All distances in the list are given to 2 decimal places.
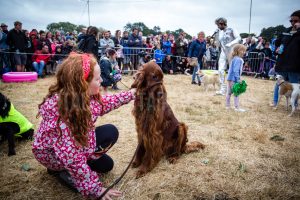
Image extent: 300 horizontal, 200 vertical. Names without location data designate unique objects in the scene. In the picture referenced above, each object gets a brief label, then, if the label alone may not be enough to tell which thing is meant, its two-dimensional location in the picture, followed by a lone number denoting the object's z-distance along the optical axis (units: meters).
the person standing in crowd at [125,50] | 11.68
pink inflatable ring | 8.42
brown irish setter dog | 2.33
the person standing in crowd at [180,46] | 13.27
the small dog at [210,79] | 7.88
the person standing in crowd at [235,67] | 5.22
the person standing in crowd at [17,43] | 8.99
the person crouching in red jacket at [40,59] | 9.91
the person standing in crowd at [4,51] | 9.35
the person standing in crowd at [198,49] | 9.54
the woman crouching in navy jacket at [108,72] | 6.82
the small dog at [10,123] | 3.01
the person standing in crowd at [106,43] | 10.30
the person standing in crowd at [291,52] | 4.64
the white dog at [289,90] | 5.00
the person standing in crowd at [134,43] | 11.74
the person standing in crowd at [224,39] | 6.87
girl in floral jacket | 1.78
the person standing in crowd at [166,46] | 12.73
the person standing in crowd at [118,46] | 11.12
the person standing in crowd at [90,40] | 7.18
